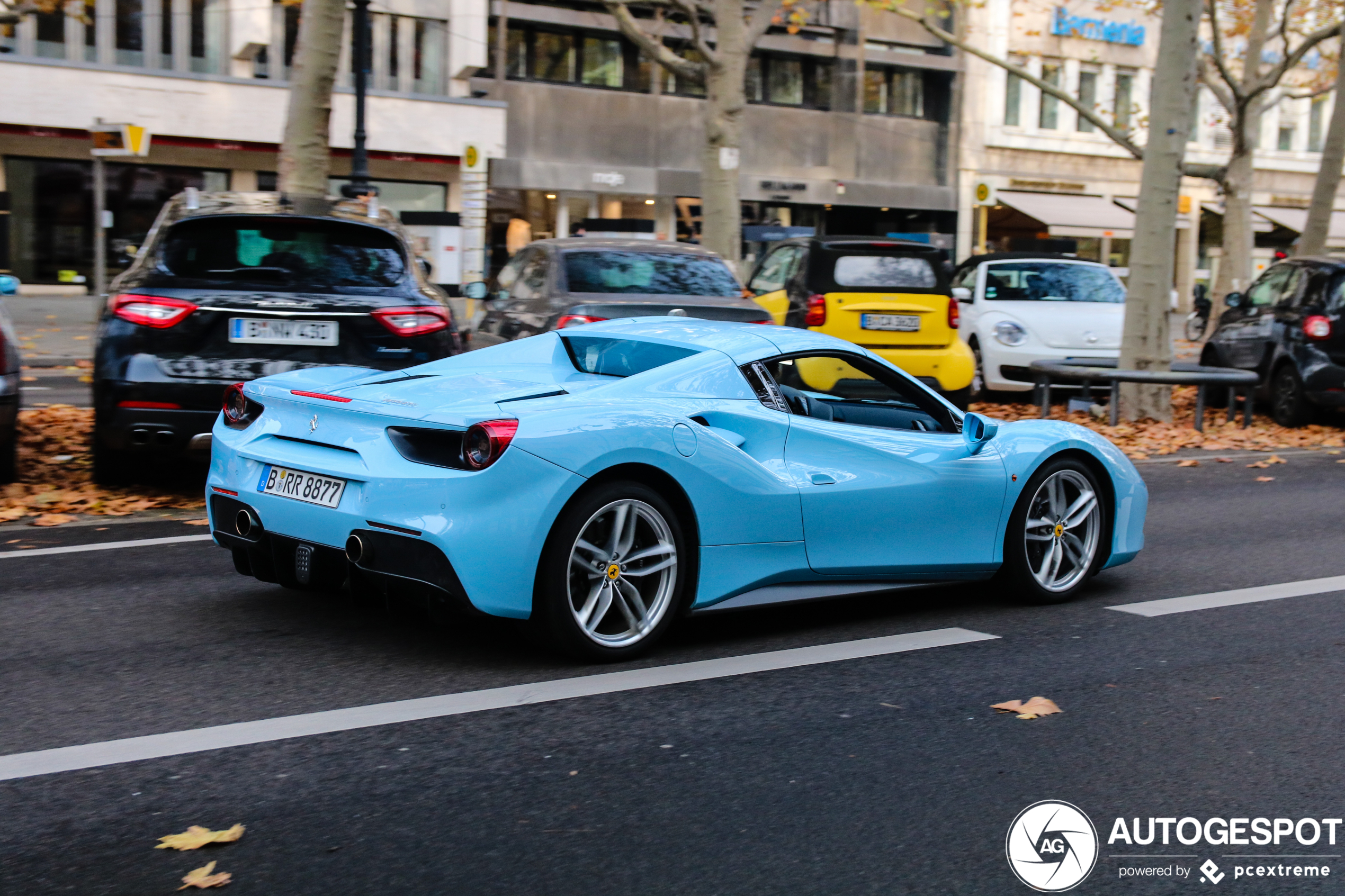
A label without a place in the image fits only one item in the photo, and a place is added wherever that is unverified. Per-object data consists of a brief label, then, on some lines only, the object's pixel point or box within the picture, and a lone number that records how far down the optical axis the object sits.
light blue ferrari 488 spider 4.75
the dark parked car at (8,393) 8.06
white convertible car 15.35
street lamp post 20.66
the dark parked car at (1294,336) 13.95
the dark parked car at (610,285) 10.93
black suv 7.62
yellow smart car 13.83
